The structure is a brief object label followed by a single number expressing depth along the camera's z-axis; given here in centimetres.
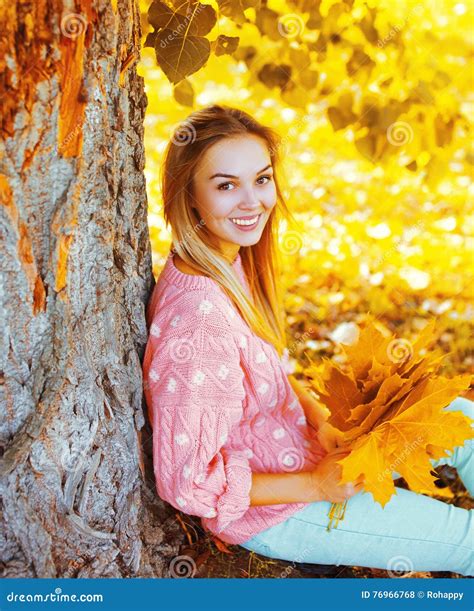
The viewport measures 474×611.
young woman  125
